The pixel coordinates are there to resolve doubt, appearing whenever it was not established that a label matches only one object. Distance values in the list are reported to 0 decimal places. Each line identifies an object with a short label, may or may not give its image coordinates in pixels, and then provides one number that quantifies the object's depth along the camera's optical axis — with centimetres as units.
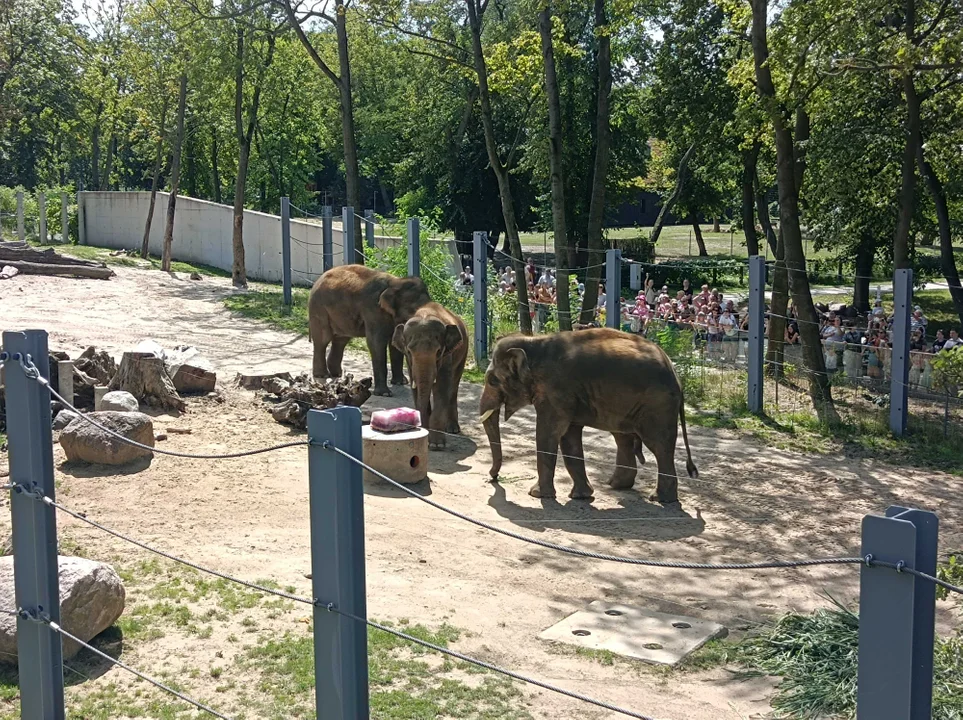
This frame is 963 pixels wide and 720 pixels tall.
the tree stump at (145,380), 1216
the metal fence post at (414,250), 1877
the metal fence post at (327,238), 2252
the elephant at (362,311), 1473
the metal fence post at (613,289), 1534
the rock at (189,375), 1345
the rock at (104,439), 998
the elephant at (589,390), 1075
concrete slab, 699
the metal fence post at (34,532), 489
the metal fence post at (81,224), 3644
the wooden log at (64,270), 2398
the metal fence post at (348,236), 2144
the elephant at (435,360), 1256
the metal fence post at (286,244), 2320
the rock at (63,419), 1106
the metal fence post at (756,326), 1491
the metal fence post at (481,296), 1817
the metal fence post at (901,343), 1354
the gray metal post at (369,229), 2322
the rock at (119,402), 1144
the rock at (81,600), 635
